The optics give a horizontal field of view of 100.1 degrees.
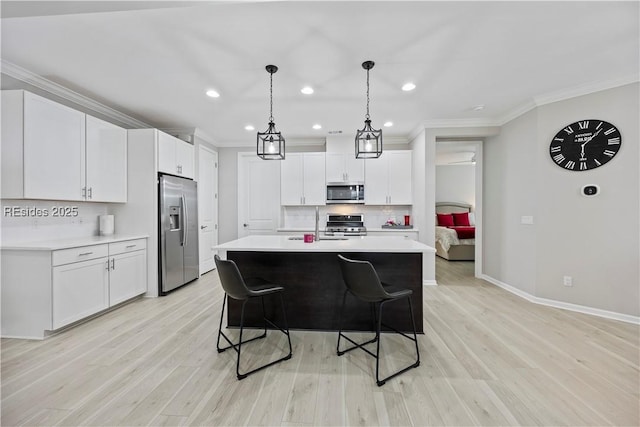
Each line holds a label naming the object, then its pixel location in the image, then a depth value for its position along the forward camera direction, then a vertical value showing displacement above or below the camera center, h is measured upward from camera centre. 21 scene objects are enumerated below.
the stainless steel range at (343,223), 4.98 -0.21
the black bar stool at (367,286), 1.89 -0.54
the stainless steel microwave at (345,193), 5.05 +0.37
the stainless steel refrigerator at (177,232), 3.79 -0.30
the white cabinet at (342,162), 5.10 +0.96
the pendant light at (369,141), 2.72 +0.73
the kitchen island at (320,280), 2.63 -0.67
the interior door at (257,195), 5.50 +0.36
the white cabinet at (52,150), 2.55 +0.64
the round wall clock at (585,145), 3.04 +0.81
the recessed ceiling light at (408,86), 3.05 +1.47
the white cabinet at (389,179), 5.01 +0.63
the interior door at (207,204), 4.91 +0.16
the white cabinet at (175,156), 3.86 +0.87
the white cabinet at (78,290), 2.53 -0.80
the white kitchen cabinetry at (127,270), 3.15 -0.73
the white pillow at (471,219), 7.28 -0.17
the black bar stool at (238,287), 1.95 -0.58
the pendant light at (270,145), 2.68 +0.69
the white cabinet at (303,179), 5.19 +0.65
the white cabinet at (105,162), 3.19 +0.64
